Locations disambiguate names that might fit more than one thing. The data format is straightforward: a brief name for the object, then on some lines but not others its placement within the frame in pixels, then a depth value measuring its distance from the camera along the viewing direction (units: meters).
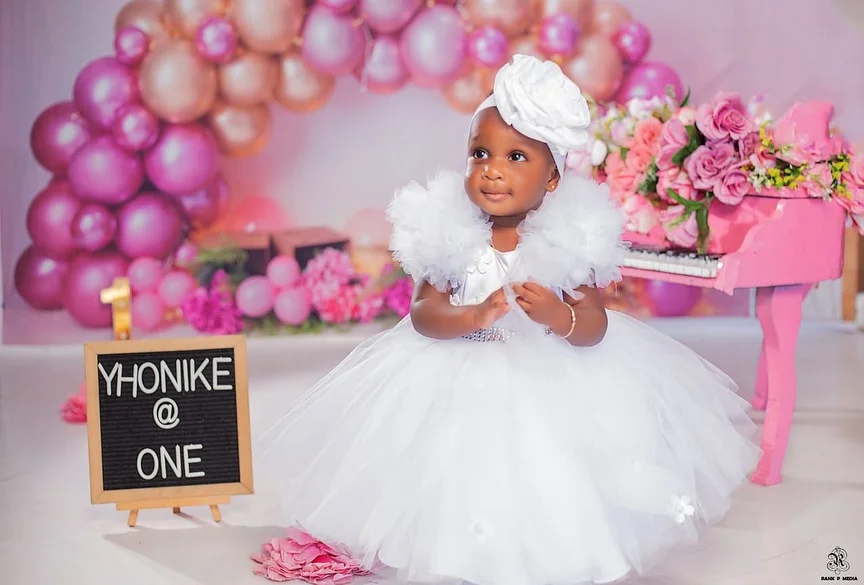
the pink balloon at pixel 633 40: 6.36
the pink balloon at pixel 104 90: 6.09
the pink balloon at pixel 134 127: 6.02
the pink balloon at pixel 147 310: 6.25
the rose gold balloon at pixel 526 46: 6.38
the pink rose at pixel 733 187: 3.37
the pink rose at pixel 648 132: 3.75
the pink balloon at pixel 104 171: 6.04
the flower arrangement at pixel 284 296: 6.29
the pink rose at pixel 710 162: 3.36
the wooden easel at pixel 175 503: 3.03
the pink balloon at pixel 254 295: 6.30
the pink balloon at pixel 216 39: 6.04
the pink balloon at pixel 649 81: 6.30
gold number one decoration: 3.26
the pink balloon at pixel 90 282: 6.20
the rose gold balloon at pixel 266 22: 6.12
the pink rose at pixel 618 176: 3.85
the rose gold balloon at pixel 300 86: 6.26
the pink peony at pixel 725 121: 3.34
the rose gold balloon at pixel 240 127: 6.25
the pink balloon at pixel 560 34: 6.26
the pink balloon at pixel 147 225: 6.18
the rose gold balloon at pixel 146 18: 6.20
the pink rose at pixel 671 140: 3.52
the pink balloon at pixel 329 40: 6.15
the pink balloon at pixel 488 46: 6.20
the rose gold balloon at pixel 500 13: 6.23
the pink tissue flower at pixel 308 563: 2.64
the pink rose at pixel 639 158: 3.74
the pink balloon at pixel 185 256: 6.35
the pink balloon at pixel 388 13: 6.18
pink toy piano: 3.26
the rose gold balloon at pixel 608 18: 6.46
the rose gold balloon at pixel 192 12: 6.16
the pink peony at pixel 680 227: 3.54
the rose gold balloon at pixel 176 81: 6.03
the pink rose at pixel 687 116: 3.59
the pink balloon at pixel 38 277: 6.27
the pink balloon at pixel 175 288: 6.29
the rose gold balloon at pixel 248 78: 6.13
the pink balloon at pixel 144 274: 6.24
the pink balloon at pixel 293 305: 6.32
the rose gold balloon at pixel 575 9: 6.36
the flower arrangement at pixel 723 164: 3.32
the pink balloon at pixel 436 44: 6.19
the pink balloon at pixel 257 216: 6.47
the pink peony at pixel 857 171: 3.36
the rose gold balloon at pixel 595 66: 6.32
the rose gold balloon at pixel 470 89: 6.37
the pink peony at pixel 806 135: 3.28
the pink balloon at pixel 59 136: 6.19
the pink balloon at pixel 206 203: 6.34
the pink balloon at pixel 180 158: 6.11
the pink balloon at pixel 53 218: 6.16
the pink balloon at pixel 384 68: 6.31
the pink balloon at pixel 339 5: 6.16
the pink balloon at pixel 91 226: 6.11
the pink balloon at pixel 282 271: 6.32
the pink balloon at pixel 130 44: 6.12
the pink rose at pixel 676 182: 3.54
